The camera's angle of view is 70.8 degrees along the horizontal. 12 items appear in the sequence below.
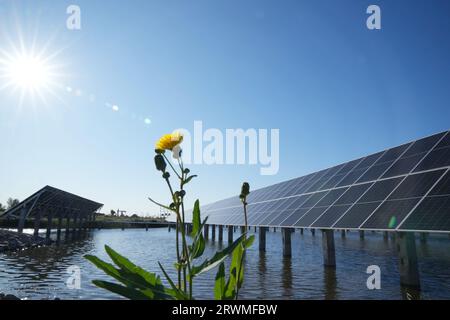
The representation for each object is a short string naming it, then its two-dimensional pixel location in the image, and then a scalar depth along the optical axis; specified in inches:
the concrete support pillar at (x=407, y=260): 443.8
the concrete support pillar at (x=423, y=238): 1396.5
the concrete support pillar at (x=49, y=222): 1322.7
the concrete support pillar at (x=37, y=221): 1202.6
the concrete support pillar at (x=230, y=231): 1226.9
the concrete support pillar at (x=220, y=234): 1416.1
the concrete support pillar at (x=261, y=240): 990.2
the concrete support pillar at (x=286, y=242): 852.0
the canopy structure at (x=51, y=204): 1098.1
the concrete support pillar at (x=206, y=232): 1690.6
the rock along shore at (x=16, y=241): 929.6
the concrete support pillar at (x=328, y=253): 653.7
